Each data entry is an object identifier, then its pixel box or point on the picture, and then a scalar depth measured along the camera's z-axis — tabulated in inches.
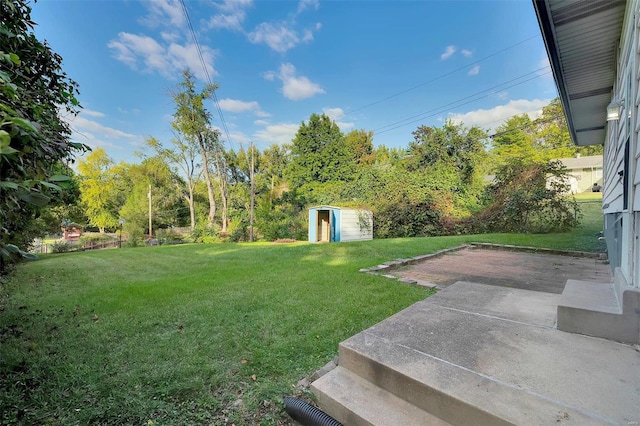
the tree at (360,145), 927.7
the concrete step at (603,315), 69.4
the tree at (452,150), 617.9
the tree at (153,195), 934.4
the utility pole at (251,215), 628.1
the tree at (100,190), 990.4
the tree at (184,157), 872.3
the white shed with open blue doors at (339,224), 502.9
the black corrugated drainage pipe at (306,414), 57.5
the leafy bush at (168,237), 705.3
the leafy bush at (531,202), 386.6
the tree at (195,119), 800.3
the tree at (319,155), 891.4
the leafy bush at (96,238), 778.5
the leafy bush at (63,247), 623.9
